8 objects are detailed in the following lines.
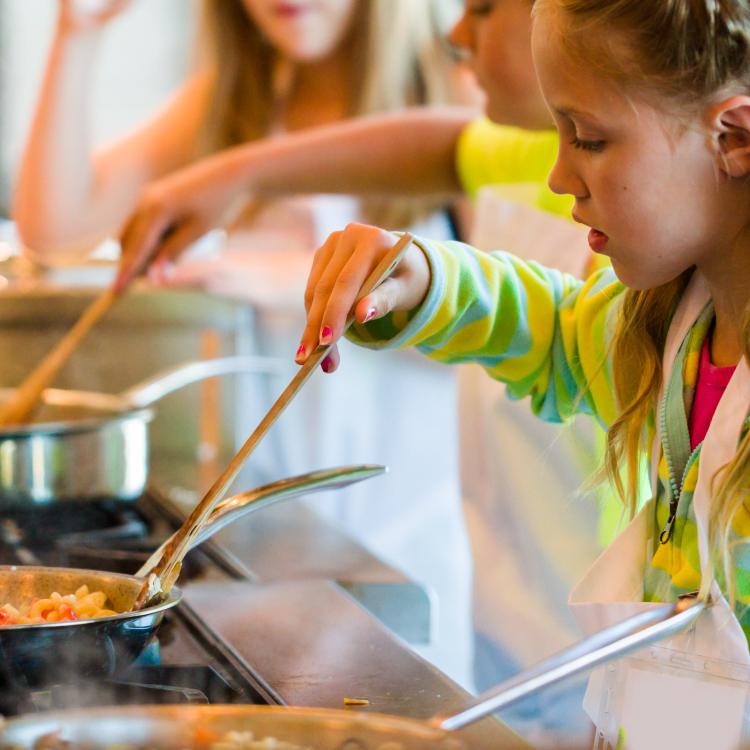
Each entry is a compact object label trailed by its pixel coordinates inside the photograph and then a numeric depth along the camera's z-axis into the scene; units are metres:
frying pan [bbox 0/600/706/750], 1.41
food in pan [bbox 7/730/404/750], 1.40
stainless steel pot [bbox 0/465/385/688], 1.54
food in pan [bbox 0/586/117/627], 1.62
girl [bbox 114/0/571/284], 2.37
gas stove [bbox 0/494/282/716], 1.59
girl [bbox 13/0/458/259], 3.26
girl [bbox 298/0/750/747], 1.59
